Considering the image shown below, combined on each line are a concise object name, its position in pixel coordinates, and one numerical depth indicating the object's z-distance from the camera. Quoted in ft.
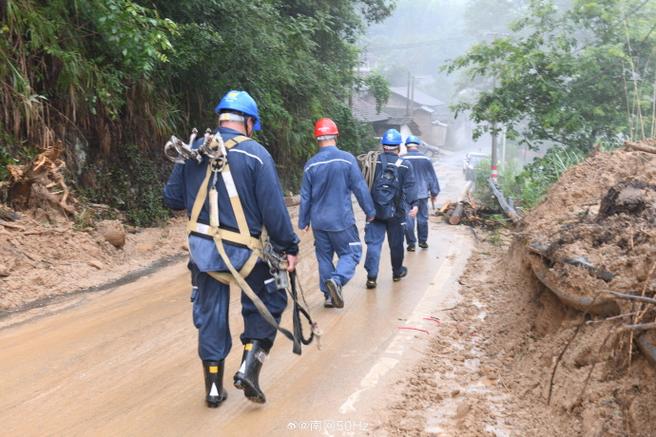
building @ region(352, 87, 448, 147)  153.38
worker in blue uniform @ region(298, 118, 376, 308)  22.52
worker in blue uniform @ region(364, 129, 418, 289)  26.07
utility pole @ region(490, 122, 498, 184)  87.76
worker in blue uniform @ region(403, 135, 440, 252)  36.43
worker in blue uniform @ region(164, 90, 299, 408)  13.12
